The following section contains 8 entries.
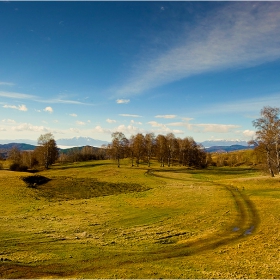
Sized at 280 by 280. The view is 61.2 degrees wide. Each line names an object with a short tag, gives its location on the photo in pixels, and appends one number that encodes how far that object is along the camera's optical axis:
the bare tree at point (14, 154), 130.75
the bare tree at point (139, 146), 118.31
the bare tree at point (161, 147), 126.00
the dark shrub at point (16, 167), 105.87
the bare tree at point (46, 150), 122.90
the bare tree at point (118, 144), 112.81
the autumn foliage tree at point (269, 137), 65.69
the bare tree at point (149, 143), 123.12
